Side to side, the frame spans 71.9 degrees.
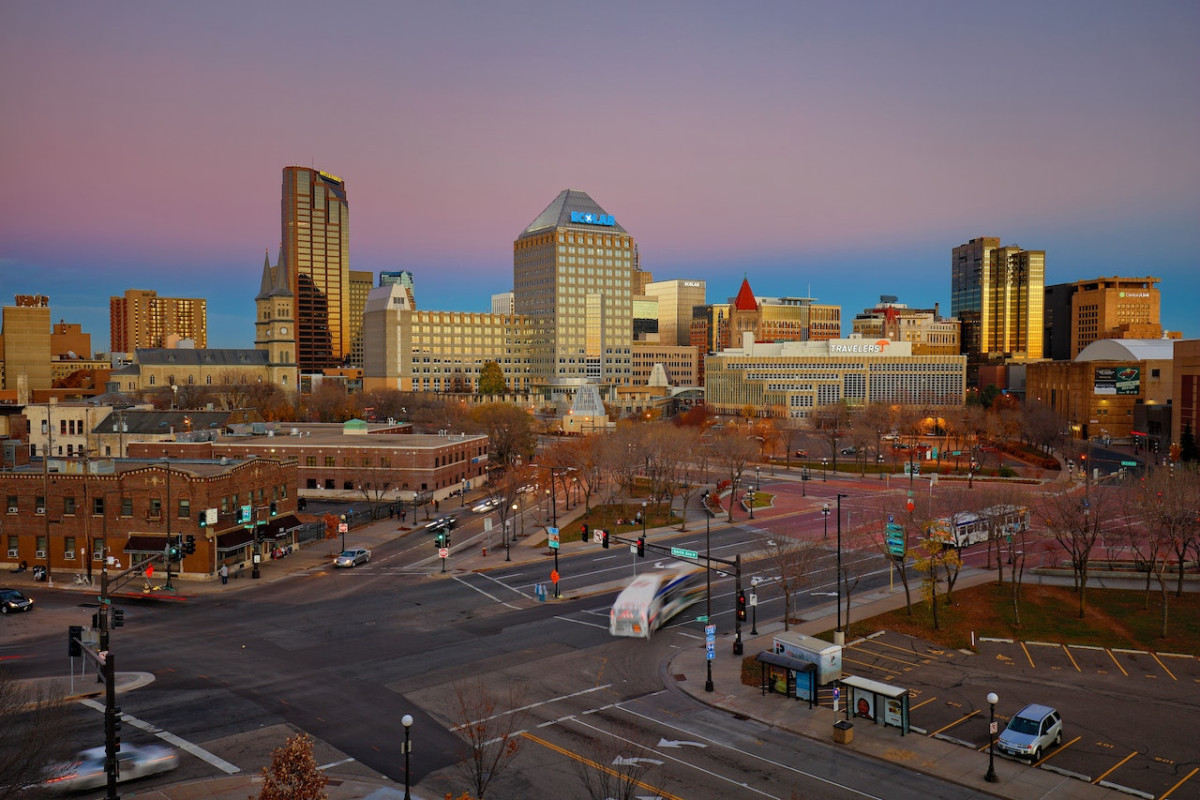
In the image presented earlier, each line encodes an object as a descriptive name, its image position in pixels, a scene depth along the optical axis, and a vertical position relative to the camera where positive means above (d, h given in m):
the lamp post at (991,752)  26.41 -11.89
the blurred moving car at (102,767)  25.42 -12.21
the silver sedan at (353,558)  59.16 -12.74
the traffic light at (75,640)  28.72 -9.05
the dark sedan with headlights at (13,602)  46.47 -12.49
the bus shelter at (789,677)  33.22 -12.15
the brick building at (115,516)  55.88 -9.28
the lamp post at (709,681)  34.22 -12.39
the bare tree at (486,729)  24.58 -12.49
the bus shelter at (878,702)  30.38 -12.04
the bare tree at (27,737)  21.19 -10.19
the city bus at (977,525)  49.20 -9.77
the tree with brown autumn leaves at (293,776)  19.18 -9.23
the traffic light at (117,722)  24.33 -10.10
